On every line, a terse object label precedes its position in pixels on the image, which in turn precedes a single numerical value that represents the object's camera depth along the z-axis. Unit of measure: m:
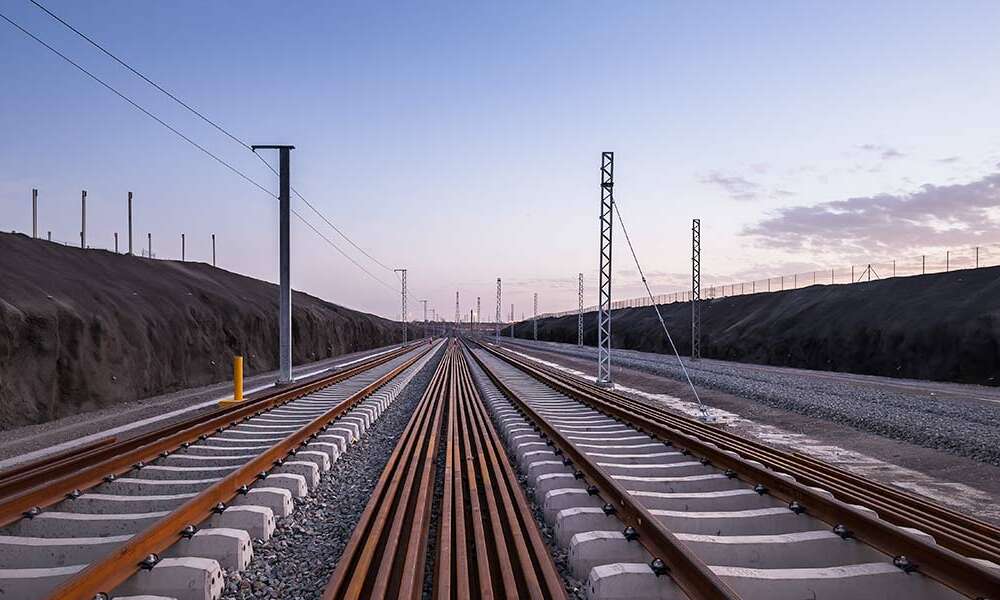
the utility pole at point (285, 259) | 21.88
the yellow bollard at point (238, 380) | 17.75
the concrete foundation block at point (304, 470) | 7.83
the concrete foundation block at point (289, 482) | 7.13
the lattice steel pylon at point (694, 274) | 41.59
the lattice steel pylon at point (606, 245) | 22.67
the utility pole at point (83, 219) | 38.81
